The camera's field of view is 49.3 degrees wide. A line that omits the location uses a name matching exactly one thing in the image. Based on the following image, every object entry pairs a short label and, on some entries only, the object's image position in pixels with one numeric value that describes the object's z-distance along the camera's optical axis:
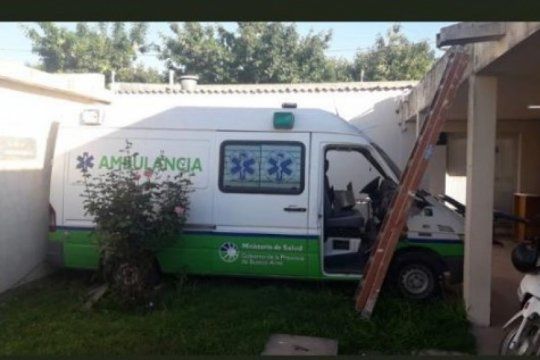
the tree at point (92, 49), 25.02
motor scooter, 4.06
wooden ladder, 5.69
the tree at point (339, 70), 24.72
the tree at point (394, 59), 25.16
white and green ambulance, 6.50
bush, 6.09
